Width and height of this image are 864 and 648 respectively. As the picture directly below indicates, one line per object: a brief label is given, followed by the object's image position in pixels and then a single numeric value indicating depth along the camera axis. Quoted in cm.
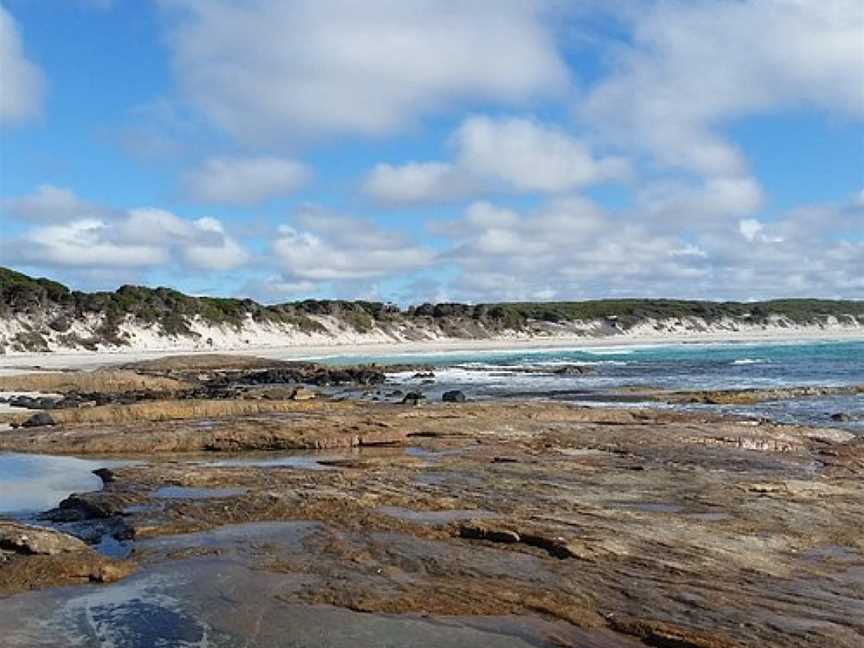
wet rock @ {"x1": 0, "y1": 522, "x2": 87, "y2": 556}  1063
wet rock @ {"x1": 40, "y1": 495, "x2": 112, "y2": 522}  1299
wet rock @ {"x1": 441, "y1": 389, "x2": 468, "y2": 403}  3375
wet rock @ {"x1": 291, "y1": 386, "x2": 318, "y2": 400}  3272
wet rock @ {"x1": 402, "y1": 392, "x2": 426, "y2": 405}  3180
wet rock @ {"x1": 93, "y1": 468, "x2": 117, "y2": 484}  1591
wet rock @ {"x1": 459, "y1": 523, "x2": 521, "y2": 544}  1152
